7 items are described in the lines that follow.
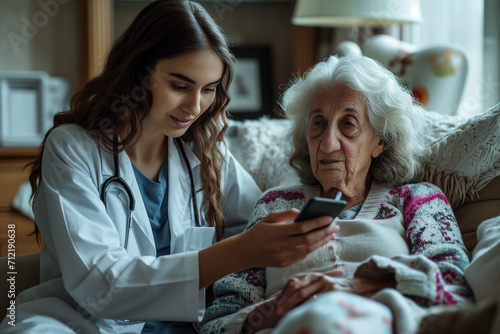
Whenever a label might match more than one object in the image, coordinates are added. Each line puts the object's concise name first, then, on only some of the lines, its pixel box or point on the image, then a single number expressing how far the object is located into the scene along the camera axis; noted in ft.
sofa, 5.08
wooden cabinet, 11.12
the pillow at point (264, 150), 6.22
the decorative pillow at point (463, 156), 5.11
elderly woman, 4.06
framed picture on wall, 12.91
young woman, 4.18
